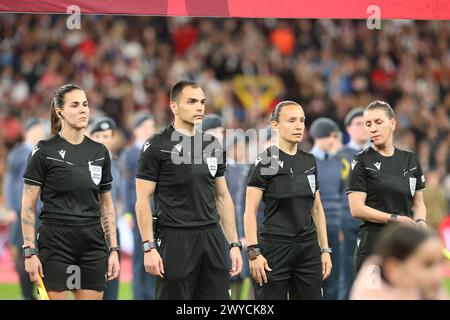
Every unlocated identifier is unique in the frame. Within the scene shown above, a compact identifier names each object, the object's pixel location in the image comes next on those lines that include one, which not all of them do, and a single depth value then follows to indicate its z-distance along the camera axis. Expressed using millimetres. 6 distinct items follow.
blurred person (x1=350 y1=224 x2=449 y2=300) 8281
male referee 14414
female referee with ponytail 14500
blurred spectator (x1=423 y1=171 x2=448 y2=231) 33594
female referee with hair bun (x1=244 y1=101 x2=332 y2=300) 15203
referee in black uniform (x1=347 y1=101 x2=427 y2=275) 15422
